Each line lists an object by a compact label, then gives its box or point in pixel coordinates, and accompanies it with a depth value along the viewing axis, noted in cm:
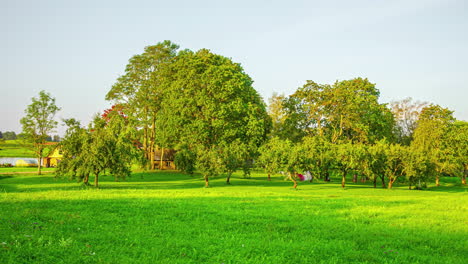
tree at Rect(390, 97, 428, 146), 8162
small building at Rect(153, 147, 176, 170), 7662
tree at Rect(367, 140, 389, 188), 4191
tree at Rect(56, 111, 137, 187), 3148
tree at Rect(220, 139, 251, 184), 4041
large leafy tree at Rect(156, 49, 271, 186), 4784
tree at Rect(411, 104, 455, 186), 5259
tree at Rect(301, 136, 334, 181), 3934
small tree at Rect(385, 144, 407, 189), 4266
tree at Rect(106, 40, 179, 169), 6059
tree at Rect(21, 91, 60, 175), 5284
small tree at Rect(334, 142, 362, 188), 4106
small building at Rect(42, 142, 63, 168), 7850
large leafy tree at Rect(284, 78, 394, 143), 5419
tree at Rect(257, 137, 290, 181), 3898
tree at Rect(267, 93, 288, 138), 8262
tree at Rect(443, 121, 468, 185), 5392
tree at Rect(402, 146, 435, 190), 4191
